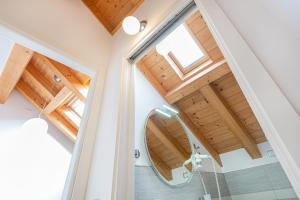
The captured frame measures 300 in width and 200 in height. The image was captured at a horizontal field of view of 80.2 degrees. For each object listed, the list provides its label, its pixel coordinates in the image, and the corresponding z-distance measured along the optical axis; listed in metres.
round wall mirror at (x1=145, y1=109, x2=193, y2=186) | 1.42
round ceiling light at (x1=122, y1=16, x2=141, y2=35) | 1.46
